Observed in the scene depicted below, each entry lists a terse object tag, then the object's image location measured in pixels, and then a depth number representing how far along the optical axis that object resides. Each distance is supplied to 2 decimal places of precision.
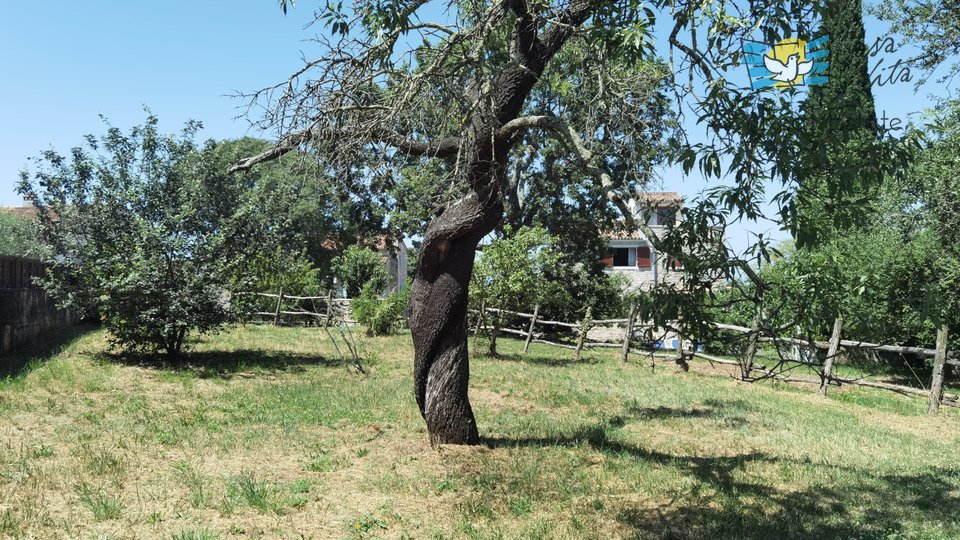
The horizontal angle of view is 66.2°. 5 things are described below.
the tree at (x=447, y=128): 7.17
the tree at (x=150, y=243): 13.12
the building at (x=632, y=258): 45.56
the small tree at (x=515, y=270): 18.23
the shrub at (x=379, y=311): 22.64
